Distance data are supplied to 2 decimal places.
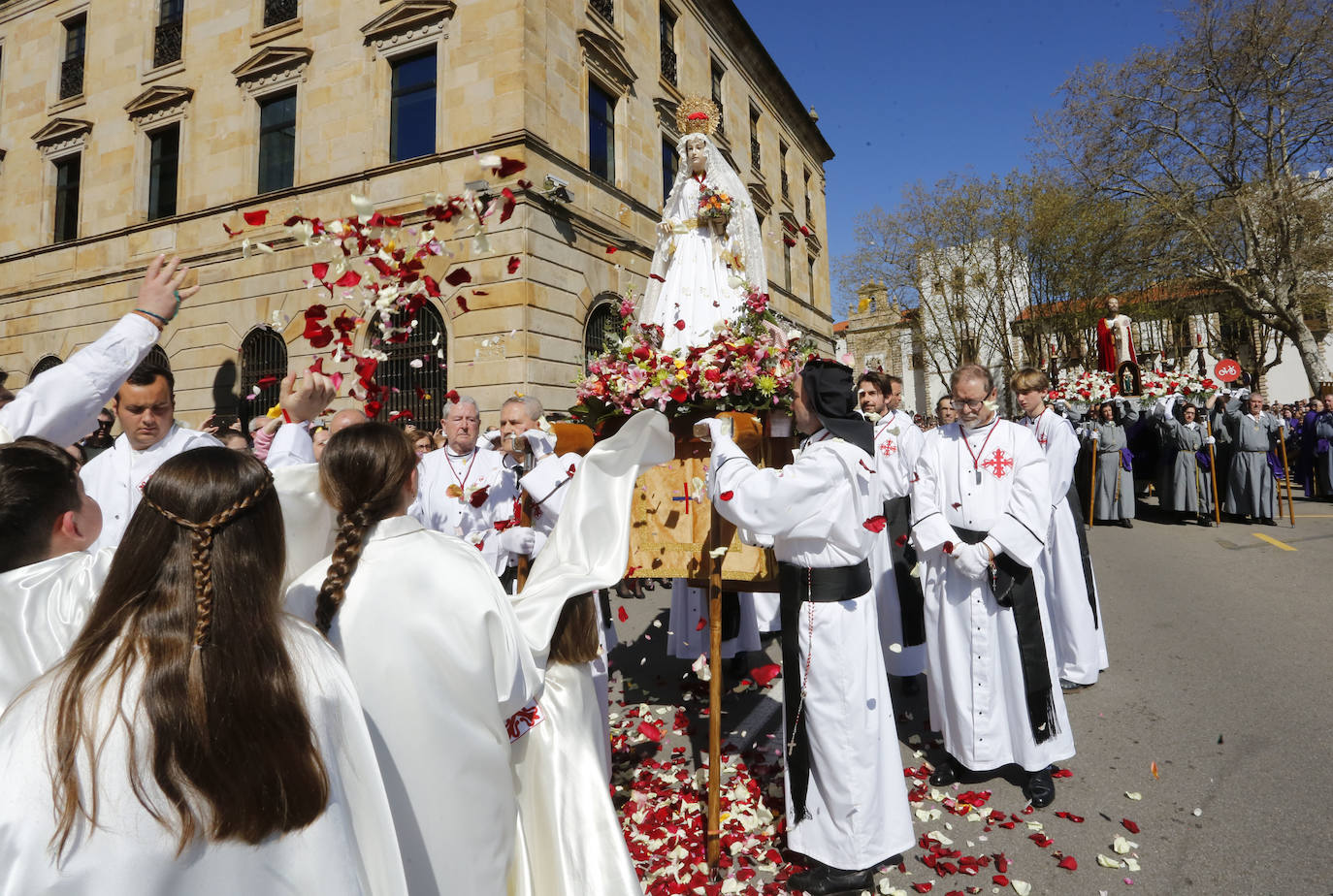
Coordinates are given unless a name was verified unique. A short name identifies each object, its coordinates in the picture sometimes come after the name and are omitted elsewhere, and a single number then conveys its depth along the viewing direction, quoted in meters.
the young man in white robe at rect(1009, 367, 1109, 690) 5.33
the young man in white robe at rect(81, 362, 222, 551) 3.62
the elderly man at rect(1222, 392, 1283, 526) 12.47
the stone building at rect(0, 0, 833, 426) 12.97
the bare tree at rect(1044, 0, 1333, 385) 18.81
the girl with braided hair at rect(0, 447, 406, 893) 1.12
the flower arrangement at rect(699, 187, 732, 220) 4.81
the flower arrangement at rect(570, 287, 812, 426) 3.61
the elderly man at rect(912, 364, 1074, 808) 3.86
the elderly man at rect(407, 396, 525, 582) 5.63
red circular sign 13.93
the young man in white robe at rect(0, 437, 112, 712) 1.69
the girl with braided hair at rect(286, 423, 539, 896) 1.99
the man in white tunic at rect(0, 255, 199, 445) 2.29
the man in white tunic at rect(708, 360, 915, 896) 3.04
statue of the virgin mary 4.62
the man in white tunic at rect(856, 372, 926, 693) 5.65
